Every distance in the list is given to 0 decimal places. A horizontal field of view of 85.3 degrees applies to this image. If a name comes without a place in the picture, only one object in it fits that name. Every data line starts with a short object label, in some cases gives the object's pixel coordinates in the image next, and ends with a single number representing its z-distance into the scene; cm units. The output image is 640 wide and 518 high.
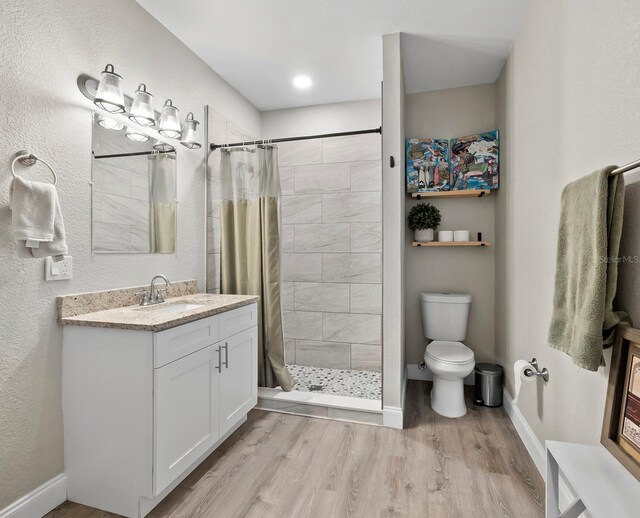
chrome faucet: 204
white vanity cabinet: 150
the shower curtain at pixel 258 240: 268
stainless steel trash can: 265
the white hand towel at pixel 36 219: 137
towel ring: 145
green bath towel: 108
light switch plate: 158
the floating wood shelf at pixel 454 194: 288
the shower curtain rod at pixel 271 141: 242
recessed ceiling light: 296
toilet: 243
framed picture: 97
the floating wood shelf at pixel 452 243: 285
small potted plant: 297
